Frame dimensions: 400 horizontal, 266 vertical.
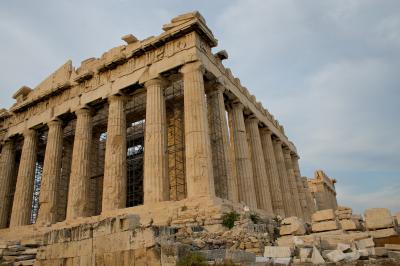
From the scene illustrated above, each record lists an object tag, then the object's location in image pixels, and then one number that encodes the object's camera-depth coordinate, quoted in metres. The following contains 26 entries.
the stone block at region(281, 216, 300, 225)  11.95
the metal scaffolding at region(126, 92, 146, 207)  23.00
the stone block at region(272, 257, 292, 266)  7.07
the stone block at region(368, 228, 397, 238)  10.00
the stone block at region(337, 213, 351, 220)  13.15
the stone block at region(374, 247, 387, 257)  7.60
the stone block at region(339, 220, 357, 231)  11.02
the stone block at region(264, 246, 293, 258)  7.87
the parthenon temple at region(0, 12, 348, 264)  16.47
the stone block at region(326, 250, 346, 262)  7.34
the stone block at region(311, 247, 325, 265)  7.26
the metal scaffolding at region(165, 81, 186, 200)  20.30
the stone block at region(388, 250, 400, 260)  7.41
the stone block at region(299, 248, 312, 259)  7.75
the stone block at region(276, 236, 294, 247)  10.11
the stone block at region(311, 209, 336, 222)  11.70
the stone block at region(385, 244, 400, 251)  8.16
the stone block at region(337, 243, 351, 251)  8.08
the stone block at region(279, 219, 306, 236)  11.39
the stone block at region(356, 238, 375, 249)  8.63
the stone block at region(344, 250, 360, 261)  7.22
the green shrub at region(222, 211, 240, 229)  12.38
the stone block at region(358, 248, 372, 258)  7.43
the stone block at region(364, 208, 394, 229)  10.48
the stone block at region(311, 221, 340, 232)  11.38
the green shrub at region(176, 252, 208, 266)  6.59
